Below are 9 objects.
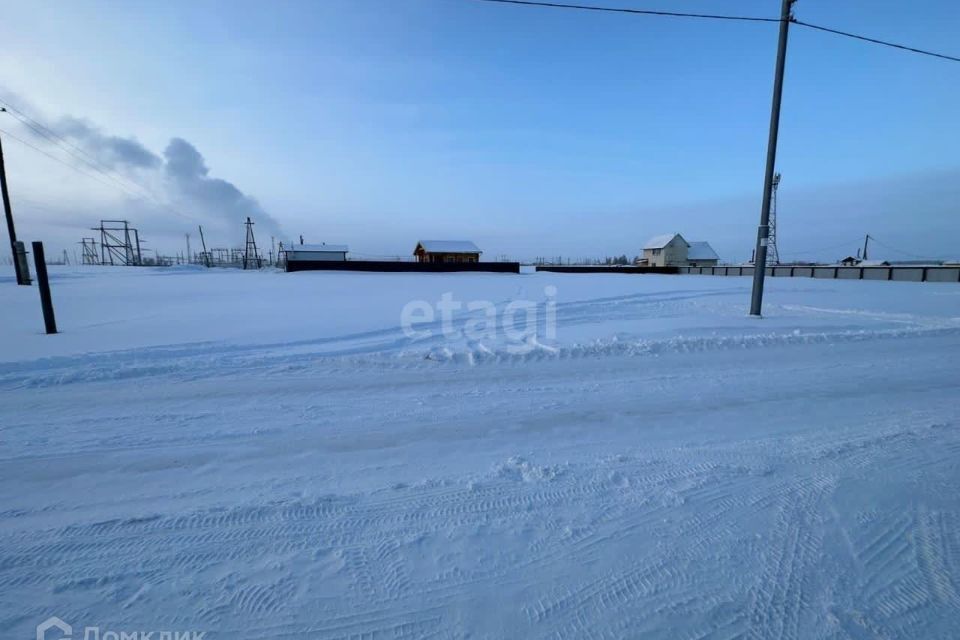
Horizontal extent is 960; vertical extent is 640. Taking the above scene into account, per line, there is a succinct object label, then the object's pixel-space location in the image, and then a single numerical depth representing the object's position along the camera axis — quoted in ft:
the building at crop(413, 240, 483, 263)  179.83
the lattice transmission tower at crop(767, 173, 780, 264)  161.08
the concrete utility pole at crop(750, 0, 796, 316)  31.79
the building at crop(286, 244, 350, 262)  180.96
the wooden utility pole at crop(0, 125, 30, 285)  63.10
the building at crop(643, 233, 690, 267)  196.03
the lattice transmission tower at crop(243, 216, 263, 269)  178.50
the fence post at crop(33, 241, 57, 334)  24.40
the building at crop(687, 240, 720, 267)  202.90
